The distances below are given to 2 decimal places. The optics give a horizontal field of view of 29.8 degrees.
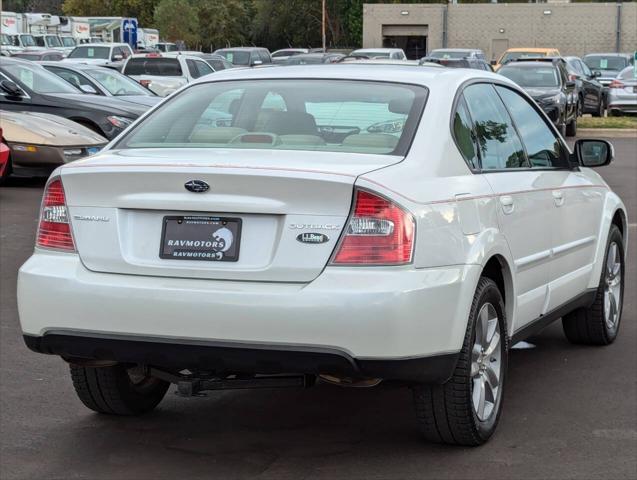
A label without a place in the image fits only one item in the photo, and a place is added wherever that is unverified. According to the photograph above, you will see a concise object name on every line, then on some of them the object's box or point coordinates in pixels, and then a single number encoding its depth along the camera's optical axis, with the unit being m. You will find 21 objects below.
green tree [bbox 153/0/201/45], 80.44
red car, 13.70
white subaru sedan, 4.54
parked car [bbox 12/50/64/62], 40.28
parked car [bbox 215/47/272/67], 45.06
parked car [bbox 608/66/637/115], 30.72
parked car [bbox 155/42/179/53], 61.19
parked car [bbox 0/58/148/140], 16.84
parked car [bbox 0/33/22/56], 50.52
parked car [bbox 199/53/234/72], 34.62
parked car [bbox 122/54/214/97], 28.72
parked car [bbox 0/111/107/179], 14.88
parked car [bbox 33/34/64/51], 59.62
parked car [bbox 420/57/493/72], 32.66
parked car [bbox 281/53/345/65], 36.59
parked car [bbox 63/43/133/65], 42.06
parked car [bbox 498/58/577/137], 24.20
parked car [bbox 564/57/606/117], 31.41
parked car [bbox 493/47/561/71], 37.37
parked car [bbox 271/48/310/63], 52.94
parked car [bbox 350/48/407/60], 42.65
